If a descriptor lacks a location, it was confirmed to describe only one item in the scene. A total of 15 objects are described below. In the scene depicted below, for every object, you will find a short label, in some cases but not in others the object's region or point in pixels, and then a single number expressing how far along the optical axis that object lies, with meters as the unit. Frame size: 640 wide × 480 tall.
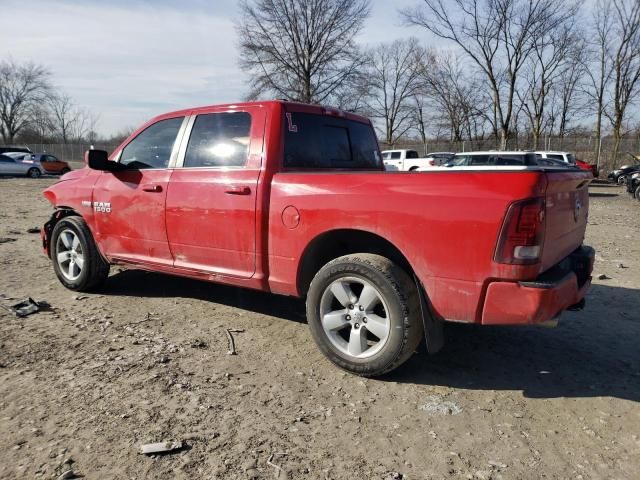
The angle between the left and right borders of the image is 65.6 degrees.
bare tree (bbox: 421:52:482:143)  40.88
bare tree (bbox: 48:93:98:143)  75.69
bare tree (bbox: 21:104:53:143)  69.19
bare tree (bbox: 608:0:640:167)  32.56
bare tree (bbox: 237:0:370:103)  33.56
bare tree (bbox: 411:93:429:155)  54.57
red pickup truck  2.84
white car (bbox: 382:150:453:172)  23.95
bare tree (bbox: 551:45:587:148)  35.34
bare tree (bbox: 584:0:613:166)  33.80
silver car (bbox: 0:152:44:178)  27.52
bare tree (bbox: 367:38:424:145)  52.09
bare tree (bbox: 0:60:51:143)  67.00
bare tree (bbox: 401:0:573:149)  31.86
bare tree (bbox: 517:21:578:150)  38.06
